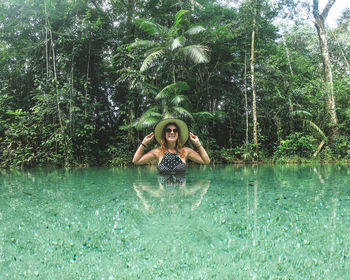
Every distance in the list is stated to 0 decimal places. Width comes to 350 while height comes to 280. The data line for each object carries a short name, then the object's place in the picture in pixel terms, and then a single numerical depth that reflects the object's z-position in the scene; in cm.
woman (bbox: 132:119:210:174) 383
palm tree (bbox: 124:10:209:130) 873
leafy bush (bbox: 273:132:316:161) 1000
